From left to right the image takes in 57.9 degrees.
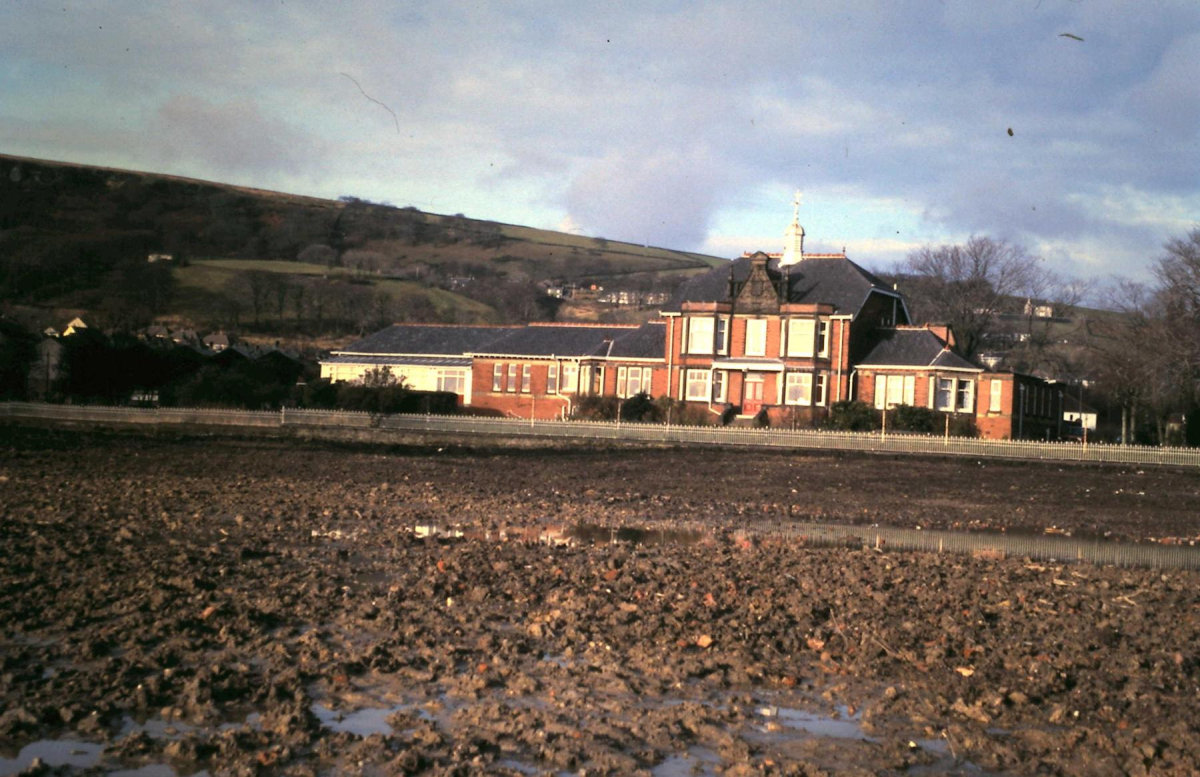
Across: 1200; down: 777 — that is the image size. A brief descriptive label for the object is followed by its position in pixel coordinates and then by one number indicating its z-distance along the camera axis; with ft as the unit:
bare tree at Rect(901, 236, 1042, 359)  238.07
